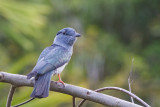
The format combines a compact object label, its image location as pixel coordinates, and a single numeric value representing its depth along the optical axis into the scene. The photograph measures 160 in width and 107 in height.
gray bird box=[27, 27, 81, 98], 4.62
